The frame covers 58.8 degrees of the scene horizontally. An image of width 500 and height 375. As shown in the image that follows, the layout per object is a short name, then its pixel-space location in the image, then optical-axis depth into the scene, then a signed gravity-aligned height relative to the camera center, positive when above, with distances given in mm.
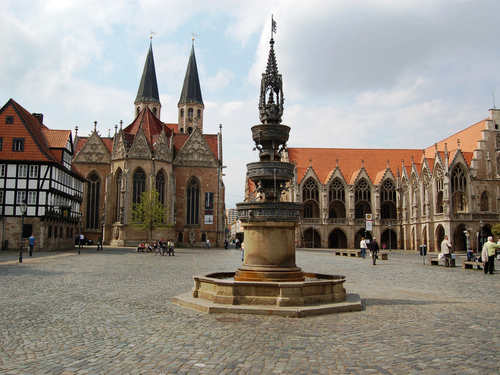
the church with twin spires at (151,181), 51844 +6285
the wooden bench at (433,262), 25531 -1695
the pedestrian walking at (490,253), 19506 -904
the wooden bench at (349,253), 36462 -1801
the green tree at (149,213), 46875 +2058
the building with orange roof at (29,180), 35312 +4281
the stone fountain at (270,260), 9438 -664
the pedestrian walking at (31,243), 28216 -719
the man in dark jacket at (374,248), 26006 -915
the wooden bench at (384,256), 31016 -1651
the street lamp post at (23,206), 24658 +1412
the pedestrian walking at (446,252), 24234 -1073
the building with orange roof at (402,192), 48594 +5101
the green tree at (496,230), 42656 +240
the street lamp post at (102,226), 53000 +700
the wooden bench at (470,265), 21891 -1642
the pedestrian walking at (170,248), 34594 -1252
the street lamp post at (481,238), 44419 -562
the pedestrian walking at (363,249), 33969 -1277
